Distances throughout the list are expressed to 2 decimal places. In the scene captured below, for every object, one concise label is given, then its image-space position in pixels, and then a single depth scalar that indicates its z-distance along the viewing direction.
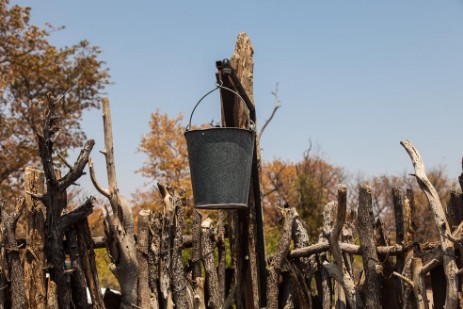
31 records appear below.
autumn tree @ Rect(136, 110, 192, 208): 25.45
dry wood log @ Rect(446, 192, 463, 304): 5.02
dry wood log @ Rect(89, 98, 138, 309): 5.25
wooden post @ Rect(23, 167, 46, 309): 5.36
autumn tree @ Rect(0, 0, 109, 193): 16.53
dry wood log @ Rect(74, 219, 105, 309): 5.48
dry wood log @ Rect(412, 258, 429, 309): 4.88
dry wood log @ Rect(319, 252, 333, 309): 5.43
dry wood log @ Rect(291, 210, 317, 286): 5.50
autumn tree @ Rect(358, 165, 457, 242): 25.21
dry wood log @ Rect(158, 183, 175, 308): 5.44
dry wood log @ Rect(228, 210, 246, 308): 5.03
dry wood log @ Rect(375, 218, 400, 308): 5.24
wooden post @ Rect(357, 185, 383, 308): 5.04
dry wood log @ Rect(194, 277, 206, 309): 5.50
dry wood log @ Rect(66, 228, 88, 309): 5.40
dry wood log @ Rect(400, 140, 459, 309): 4.73
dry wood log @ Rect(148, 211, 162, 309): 5.45
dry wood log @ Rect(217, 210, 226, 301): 5.57
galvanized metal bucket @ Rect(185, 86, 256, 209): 3.93
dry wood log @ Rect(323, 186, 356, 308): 4.95
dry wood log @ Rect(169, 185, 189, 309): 5.44
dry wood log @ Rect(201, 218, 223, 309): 5.43
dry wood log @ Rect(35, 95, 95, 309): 5.21
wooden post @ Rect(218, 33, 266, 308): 4.56
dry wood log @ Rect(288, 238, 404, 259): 5.11
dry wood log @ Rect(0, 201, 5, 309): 5.49
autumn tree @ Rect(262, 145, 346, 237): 14.34
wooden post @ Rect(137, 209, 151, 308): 5.39
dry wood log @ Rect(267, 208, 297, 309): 5.17
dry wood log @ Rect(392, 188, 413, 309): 5.04
